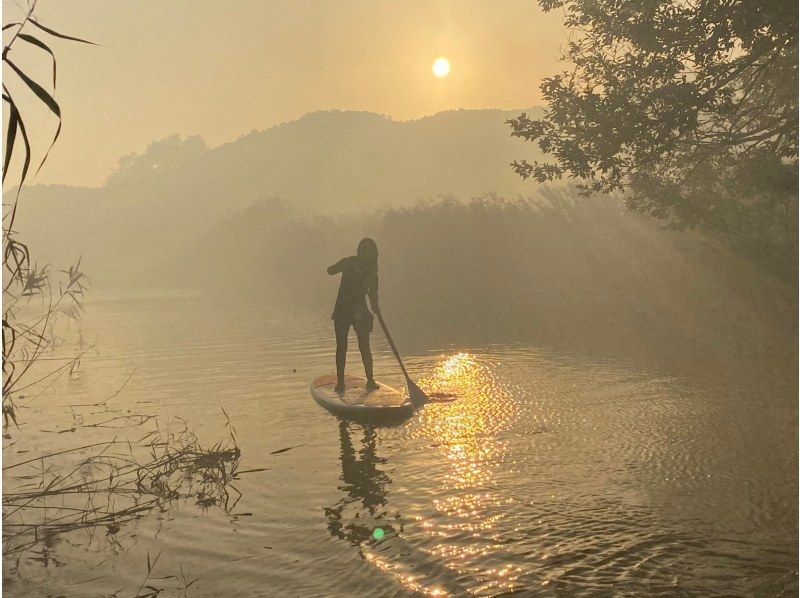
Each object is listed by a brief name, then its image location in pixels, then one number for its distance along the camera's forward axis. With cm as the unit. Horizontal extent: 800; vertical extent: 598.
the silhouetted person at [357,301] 1145
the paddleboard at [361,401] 1022
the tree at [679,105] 1062
